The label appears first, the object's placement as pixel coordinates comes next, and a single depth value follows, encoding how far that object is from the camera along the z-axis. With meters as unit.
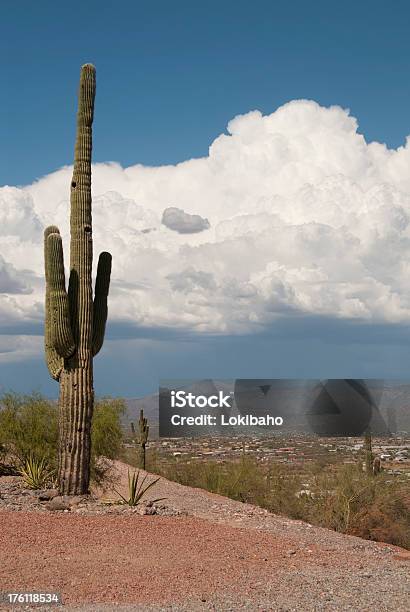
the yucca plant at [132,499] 17.59
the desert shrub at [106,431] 27.97
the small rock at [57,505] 17.34
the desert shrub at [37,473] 21.55
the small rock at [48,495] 18.75
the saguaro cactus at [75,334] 18.48
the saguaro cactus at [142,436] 36.09
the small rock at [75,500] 17.69
